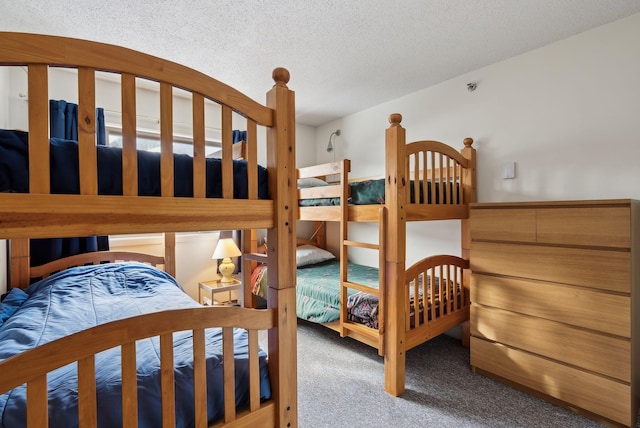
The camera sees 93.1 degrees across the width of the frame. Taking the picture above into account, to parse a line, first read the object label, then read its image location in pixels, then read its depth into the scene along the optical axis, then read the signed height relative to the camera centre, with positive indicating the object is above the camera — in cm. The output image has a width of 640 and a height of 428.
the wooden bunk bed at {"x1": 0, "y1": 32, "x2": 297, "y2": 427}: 78 +1
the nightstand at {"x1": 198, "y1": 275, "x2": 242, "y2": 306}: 294 -73
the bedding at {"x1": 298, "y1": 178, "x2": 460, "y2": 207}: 206 +13
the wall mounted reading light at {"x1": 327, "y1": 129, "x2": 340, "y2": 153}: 396 +98
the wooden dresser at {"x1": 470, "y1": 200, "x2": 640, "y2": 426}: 159 -55
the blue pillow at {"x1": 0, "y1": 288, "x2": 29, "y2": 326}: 164 -50
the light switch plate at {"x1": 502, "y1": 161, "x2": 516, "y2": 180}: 240 +32
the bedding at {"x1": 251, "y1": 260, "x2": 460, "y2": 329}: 220 -67
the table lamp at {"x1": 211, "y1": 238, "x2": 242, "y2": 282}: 308 -40
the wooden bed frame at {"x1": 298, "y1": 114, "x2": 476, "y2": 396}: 190 -12
